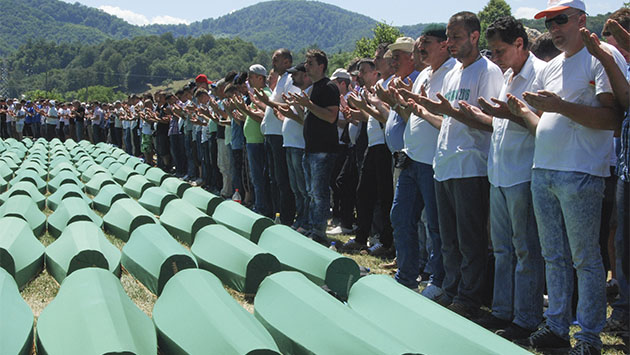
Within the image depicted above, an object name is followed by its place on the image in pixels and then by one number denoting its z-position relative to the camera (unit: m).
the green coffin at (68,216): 6.08
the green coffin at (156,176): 9.45
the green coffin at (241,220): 5.59
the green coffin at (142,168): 10.43
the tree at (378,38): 42.19
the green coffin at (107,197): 7.57
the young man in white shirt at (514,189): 3.97
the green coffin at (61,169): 10.54
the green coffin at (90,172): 10.09
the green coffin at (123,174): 10.11
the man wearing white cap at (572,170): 3.46
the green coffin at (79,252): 4.56
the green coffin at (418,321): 2.79
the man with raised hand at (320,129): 6.61
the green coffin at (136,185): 8.71
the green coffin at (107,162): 11.88
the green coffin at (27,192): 7.58
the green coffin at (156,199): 7.32
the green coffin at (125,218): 6.07
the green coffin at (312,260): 4.21
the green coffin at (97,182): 8.91
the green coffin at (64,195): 7.65
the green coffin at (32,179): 9.30
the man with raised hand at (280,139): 7.60
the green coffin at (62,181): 9.10
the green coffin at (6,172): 10.33
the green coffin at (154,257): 4.39
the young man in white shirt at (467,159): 4.36
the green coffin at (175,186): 8.17
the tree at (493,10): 81.50
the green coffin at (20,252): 4.59
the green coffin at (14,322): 2.94
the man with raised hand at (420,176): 4.95
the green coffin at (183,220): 5.87
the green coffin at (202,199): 6.96
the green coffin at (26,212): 6.27
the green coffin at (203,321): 2.76
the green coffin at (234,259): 4.36
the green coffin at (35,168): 10.48
